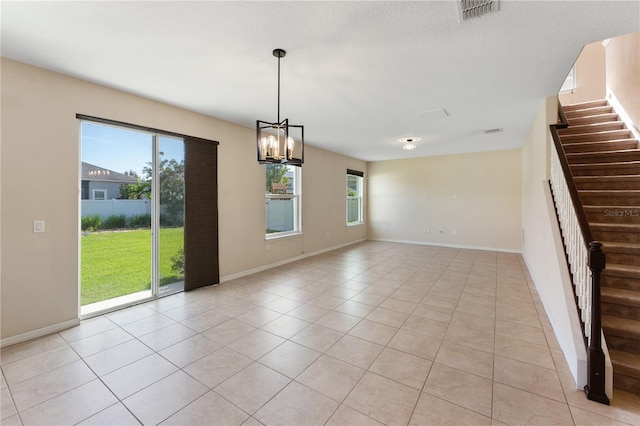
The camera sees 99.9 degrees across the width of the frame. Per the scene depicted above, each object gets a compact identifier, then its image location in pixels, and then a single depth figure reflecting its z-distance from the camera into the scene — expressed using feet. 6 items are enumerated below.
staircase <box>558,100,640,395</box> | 7.00
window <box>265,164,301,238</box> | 17.89
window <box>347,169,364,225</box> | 27.61
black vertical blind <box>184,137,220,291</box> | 13.12
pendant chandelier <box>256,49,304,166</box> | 8.80
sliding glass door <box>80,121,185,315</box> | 10.66
